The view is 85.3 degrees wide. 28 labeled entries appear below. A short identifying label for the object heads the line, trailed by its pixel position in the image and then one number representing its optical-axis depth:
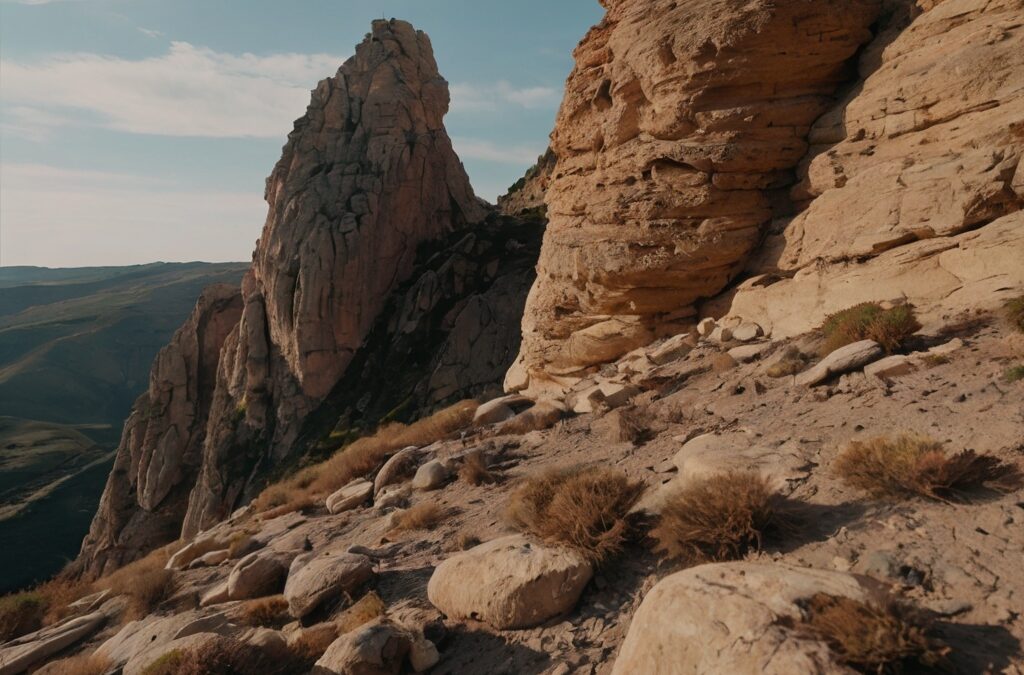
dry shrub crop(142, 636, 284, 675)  5.38
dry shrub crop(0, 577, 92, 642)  10.27
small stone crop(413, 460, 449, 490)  11.33
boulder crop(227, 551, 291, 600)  8.43
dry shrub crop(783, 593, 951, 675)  3.35
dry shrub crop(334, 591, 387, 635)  6.34
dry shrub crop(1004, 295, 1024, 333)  7.47
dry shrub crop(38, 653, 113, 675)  7.04
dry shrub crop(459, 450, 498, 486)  10.57
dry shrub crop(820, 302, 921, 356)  8.71
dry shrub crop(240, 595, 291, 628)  7.22
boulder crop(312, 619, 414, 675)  5.22
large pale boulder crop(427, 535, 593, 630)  5.45
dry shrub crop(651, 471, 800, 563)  5.28
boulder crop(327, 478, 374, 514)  12.41
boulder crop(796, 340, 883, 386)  8.51
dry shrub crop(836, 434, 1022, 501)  5.12
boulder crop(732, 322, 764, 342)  12.00
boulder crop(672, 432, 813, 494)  6.23
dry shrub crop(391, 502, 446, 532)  9.37
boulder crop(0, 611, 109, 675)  8.35
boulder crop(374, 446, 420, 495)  12.86
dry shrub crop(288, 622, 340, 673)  5.84
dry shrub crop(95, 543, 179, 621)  9.42
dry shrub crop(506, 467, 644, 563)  5.95
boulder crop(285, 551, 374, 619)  6.98
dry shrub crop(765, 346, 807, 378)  9.67
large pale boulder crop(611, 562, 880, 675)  3.46
